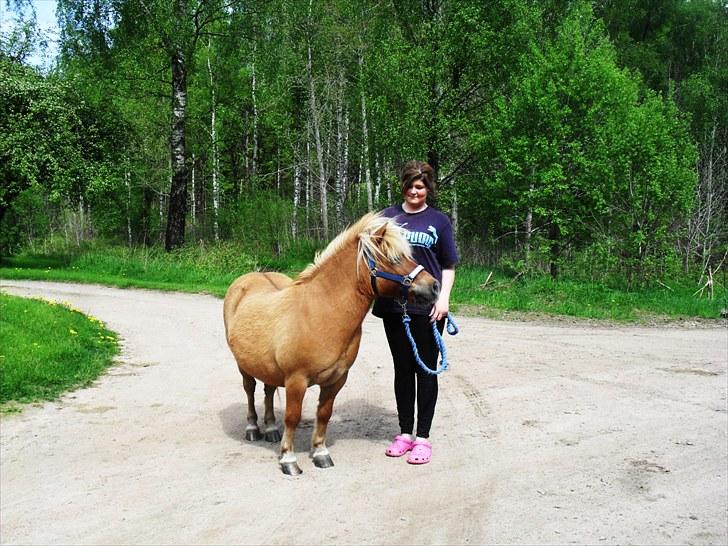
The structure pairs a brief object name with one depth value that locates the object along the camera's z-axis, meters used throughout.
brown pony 4.36
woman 4.75
